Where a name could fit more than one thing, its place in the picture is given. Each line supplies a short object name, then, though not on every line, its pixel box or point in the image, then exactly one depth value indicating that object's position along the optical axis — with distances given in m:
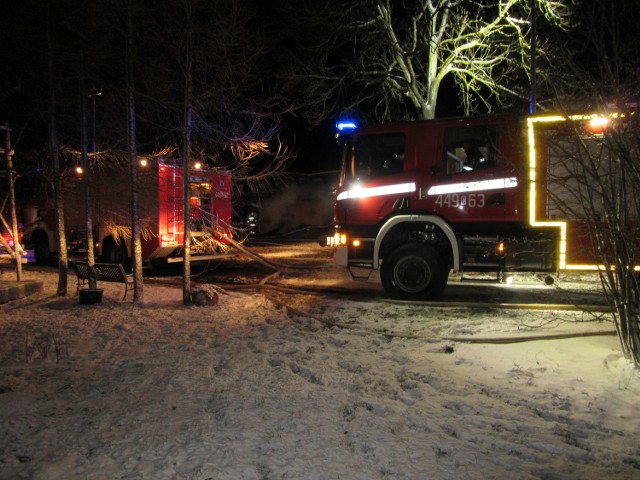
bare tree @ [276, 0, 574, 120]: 14.88
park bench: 8.66
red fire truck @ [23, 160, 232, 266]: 11.38
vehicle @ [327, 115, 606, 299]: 7.96
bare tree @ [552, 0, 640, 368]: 4.22
